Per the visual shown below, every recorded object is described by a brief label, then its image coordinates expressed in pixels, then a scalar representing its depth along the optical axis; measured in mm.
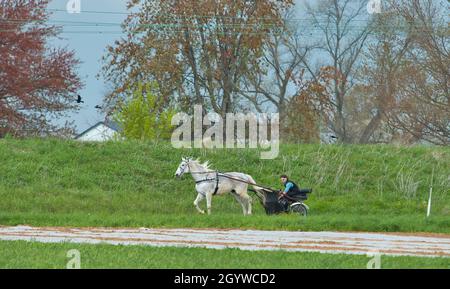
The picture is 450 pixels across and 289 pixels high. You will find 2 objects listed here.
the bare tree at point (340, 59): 66125
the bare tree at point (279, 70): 62344
